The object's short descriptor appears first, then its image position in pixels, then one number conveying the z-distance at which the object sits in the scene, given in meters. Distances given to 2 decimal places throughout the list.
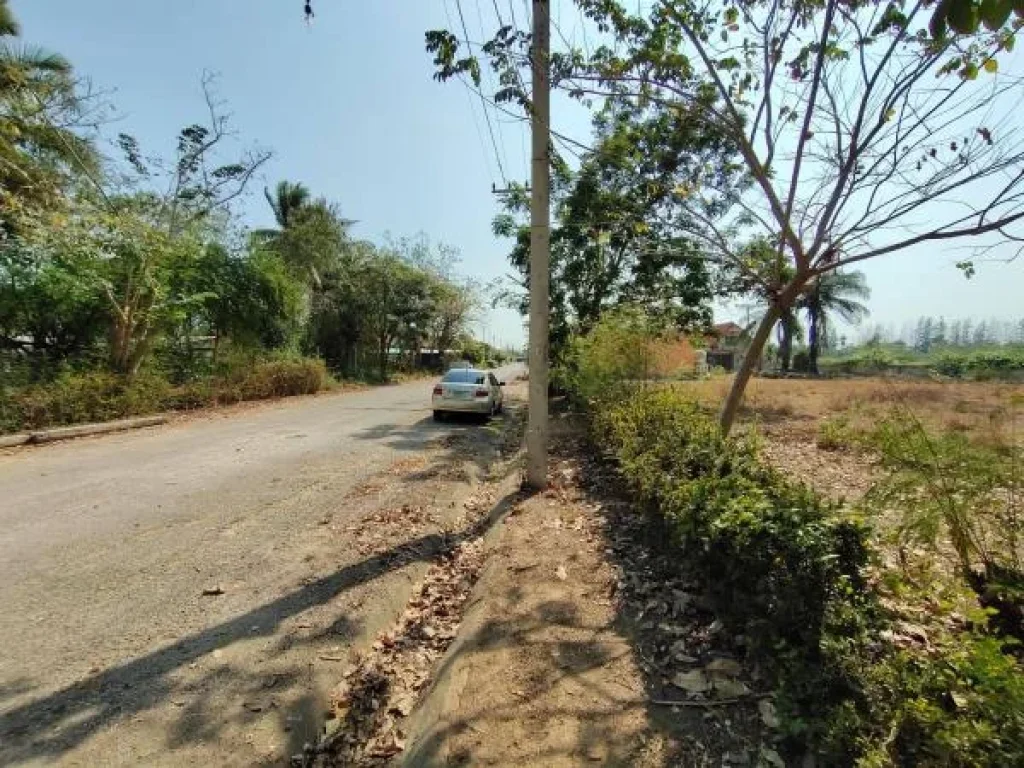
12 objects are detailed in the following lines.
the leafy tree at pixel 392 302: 29.41
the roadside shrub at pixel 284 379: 17.55
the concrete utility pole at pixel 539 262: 6.25
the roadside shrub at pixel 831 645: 1.86
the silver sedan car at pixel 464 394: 14.20
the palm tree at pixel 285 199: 33.12
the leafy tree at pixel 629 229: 6.60
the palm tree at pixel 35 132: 11.30
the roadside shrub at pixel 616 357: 9.59
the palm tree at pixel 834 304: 40.94
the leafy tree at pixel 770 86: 4.51
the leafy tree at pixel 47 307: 11.91
